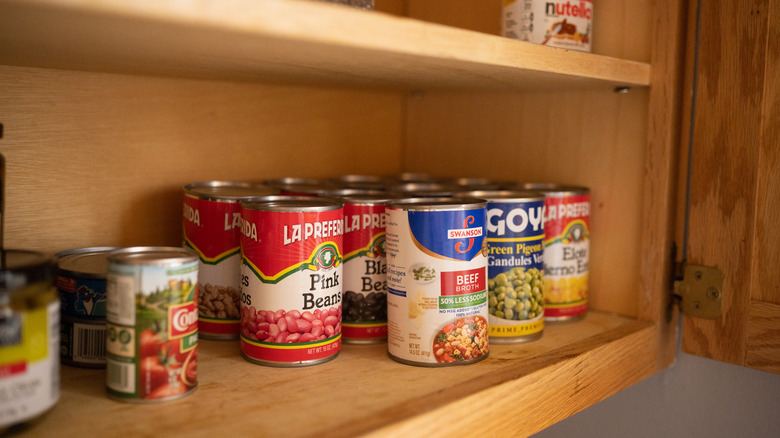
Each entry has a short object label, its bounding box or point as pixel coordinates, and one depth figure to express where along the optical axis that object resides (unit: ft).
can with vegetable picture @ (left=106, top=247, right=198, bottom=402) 2.27
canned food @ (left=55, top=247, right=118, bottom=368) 2.63
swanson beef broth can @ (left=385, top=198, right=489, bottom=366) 2.74
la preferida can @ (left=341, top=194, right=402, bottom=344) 3.05
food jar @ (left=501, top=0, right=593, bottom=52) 3.26
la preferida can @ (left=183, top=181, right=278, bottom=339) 3.03
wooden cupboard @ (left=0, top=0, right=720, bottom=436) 2.18
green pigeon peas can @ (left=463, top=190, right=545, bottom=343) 3.18
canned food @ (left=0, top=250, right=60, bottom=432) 1.94
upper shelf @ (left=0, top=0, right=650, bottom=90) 1.79
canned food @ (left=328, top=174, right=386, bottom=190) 3.81
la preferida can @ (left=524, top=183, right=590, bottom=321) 3.49
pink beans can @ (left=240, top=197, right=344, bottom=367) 2.66
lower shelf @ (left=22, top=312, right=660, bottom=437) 2.20
